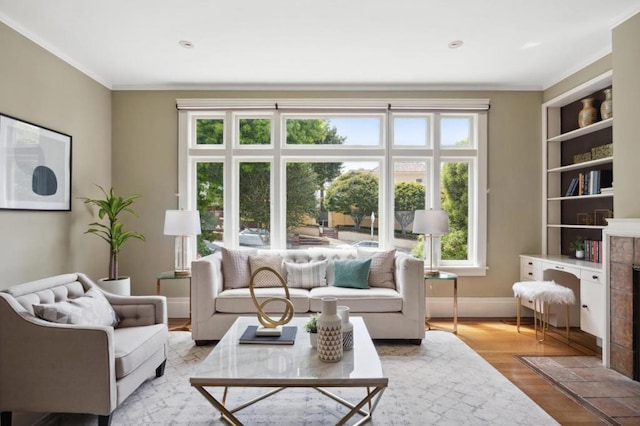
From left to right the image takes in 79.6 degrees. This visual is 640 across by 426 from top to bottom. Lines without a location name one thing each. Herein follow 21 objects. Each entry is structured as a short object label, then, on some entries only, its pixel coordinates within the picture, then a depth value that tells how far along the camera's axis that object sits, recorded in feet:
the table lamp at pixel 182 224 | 13.29
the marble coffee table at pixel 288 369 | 5.96
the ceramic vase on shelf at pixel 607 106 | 11.66
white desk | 11.02
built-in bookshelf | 12.39
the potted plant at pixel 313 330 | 7.36
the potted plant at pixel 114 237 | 12.64
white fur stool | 11.71
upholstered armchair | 6.82
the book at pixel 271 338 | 7.57
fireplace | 9.36
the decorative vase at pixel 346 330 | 7.27
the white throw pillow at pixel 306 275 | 12.94
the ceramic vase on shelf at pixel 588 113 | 12.63
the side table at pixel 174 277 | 13.07
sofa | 11.64
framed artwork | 9.84
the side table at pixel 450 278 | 13.04
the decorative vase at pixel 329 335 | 6.73
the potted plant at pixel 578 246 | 13.20
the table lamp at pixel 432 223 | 13.42
